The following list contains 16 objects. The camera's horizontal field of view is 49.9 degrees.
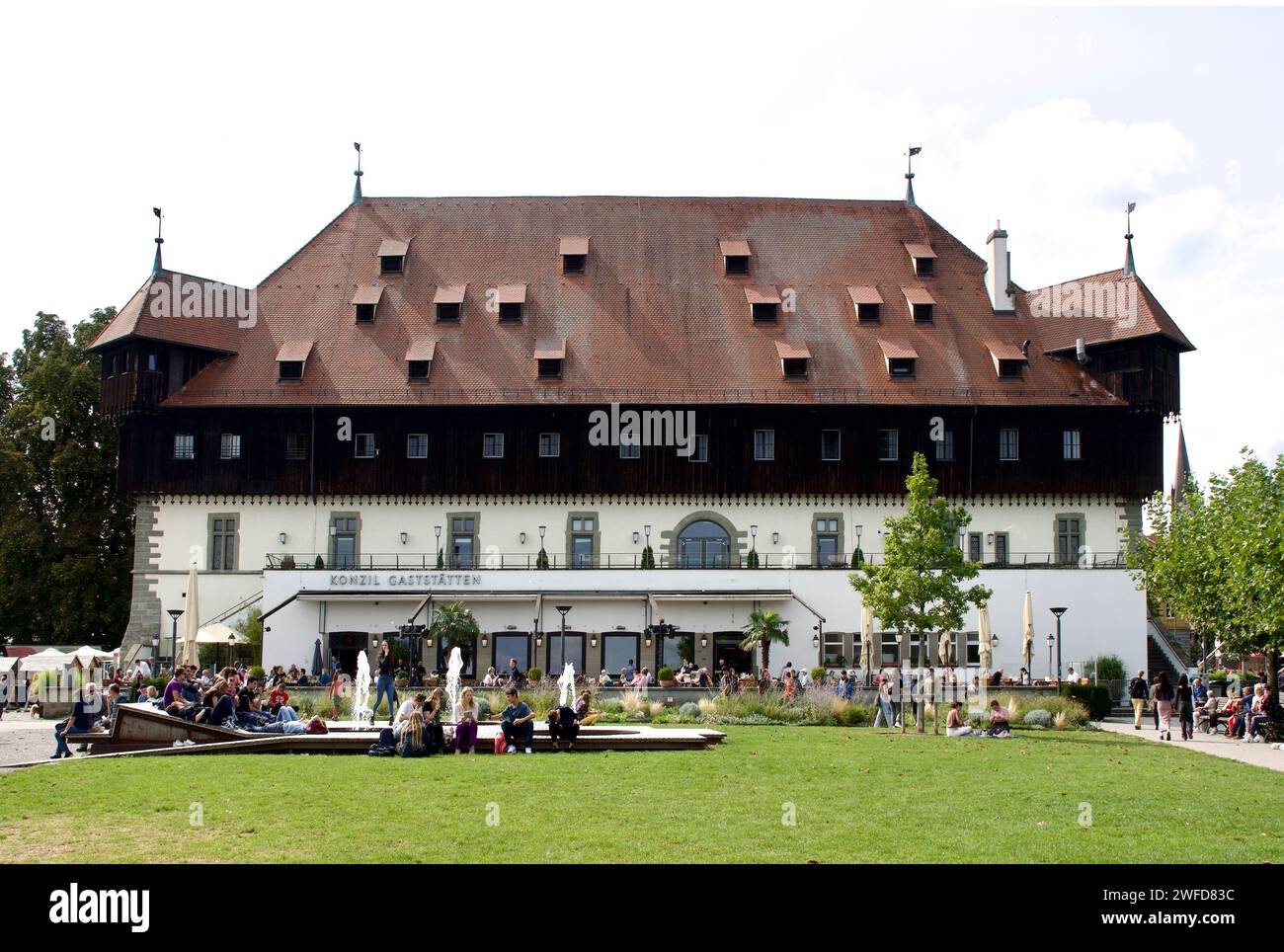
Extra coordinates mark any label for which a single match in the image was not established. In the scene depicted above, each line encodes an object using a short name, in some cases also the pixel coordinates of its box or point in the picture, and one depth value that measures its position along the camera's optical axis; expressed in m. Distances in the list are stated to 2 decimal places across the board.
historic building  54.00
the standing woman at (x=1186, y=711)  32.47
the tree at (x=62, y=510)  58.38
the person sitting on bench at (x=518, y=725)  24.72
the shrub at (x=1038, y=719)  35.38
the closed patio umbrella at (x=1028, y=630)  44.44
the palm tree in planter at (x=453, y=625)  48.41
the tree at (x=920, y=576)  36.94
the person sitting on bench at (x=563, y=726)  25.05
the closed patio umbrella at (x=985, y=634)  43.22
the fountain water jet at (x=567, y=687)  33.47
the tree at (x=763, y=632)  47.88
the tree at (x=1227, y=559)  34.25
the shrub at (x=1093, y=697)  40.28
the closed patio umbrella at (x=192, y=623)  43.09
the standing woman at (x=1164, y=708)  32.94
